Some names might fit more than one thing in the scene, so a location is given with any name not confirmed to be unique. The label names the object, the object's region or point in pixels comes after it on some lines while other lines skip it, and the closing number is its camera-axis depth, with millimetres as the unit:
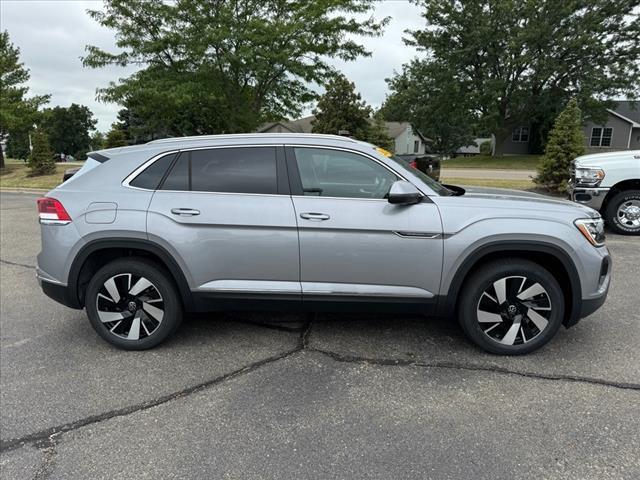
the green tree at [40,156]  21781
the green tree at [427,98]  33312
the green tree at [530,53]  29016
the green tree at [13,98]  21828
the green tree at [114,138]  26645
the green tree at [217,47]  13617
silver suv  3244
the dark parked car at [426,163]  9273
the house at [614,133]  38344
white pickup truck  7430
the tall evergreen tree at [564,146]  12211
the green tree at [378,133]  28502
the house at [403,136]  48656
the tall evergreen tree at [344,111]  28422
